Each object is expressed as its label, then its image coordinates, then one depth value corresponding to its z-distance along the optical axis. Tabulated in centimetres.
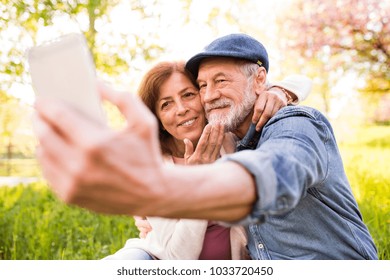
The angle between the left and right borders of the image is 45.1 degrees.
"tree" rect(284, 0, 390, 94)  570
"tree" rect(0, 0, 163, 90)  367
